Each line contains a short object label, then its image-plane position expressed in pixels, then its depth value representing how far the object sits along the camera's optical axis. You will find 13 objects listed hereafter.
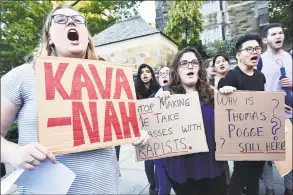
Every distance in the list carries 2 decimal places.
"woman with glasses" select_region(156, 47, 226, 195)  1.86
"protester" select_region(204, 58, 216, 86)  3.86
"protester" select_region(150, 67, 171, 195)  2.68
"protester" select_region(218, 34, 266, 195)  2.20
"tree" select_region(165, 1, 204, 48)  14.70
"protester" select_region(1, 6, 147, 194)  1.00
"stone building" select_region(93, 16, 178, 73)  11.36
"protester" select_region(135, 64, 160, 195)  3.57
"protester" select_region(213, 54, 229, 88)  3.47
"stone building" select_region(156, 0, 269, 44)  18.36
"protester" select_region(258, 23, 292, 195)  2.71
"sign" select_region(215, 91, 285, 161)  1.94
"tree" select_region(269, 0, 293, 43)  17.81
